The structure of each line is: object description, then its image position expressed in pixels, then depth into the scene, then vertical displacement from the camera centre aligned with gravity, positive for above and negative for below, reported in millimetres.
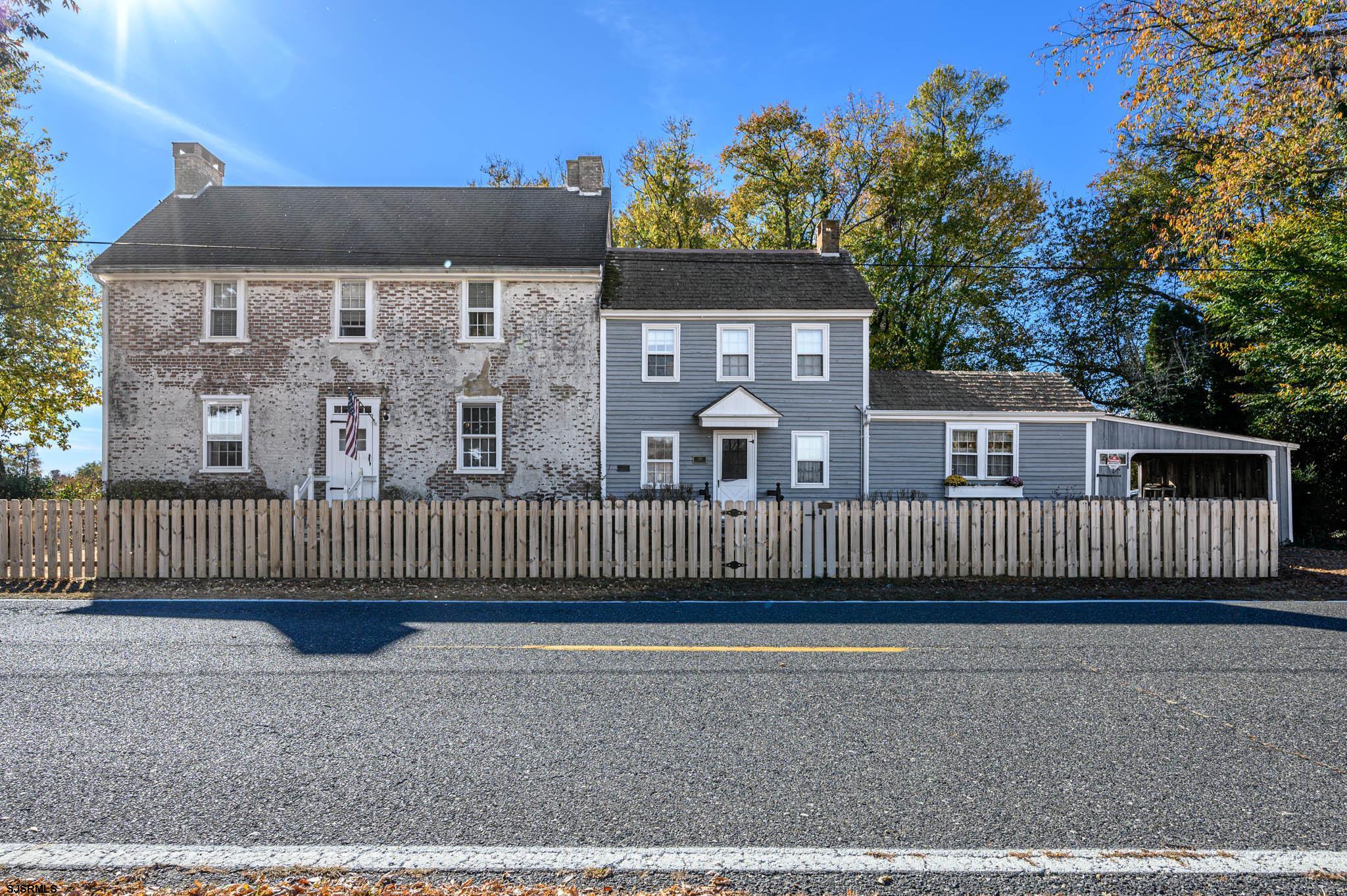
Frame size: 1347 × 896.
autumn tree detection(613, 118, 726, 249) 33125 +10587
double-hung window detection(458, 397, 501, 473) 20422 +586
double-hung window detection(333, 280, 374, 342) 20438 +3787
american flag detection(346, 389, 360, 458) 18500 +874
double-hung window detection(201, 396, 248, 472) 20250 +587
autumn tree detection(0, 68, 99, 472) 25125 +4997
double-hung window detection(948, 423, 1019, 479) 21375 +200
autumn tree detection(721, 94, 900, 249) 32250 +11717
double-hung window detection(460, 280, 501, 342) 20625 +3831
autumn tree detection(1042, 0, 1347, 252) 14555 +7257
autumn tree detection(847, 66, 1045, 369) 32125 +9335
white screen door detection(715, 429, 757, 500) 20891 -129
